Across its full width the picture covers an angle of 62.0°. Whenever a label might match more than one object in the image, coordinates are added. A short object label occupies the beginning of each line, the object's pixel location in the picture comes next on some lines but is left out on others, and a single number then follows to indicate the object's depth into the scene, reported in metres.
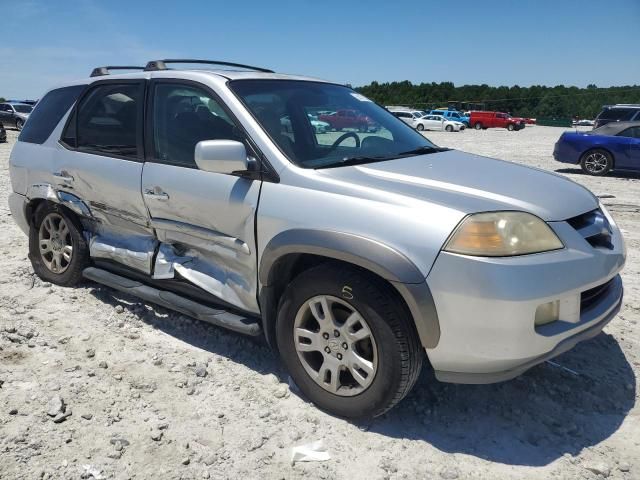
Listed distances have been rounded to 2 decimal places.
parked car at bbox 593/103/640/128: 16.69
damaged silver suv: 2.37
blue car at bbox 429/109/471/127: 46.53
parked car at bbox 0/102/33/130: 25.89
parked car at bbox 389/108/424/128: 39.56
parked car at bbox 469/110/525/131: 46.12
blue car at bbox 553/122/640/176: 12.31
